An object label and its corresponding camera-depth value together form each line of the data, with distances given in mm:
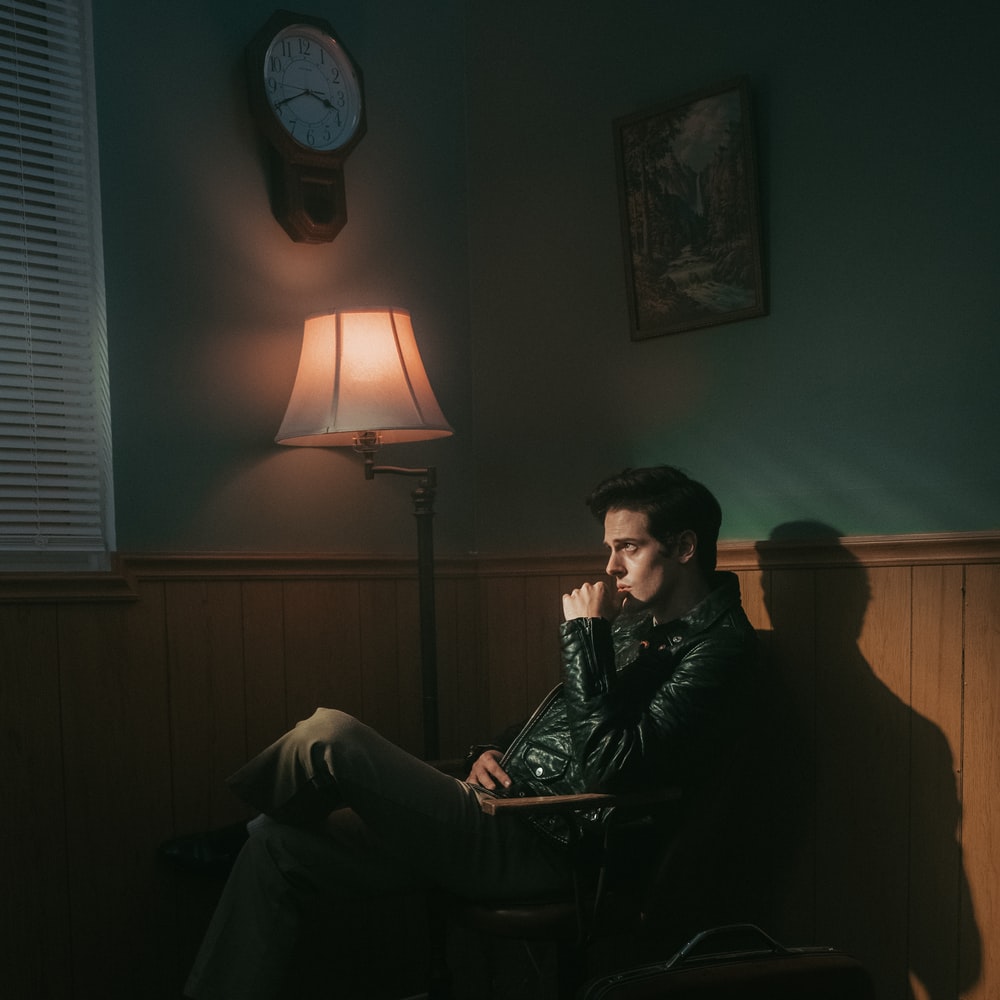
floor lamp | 2342
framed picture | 2400
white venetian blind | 2156
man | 1905
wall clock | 2502
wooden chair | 1869
